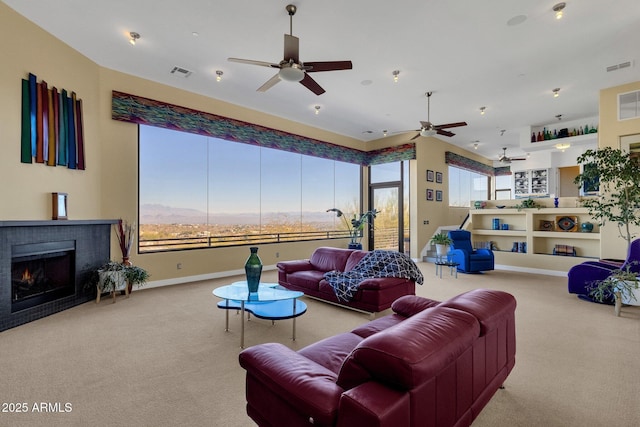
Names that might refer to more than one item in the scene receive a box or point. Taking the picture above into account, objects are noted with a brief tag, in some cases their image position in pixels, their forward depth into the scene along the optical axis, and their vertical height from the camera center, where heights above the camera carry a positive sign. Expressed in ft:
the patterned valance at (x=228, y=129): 16.38 +5.68
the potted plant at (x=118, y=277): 14.10 -2.79
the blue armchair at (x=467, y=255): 21.21 -2.72
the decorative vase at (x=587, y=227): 20.89 -0.80
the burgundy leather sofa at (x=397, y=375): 3.66 -2.29
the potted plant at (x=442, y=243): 21.71 -1.94
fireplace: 11.07 -1.99
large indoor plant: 13.56 +1.80
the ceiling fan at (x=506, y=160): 31.10 +5.62
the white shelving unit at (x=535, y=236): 21.18 -1.53
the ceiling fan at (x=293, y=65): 10.89 +5.43
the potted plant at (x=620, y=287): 12.64 -3.02
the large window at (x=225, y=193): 17.67 +1.58
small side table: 20.22 -3.57
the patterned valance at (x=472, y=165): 31.40 +5.90
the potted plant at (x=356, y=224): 26.08 -0.69
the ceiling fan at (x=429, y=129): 19.11 +5.38
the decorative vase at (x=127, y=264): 15.39 -2.37
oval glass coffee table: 9.94 -3.01
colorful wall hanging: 12.09 +3.82
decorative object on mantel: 13.02 +0.50
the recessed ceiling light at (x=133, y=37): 12.64 +7.45
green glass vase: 10.76 -1.93
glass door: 28.78 -0.20
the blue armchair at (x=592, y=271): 13.61 -2.64
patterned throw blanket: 12.79 -2.41
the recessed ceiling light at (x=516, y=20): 11.59 +7.42
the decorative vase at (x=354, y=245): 24.94 -2.39
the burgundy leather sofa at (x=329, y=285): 12.12 -2.86
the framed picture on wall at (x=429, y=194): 28.71 +2.02
